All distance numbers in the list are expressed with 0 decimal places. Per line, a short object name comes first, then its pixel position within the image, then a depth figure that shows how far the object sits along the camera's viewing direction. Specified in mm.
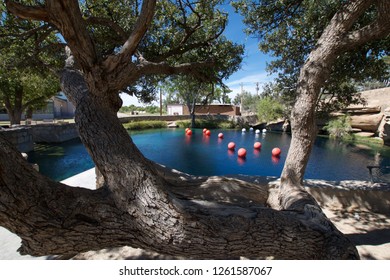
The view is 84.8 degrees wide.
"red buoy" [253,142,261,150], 17344
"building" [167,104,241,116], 43656
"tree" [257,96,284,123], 29141
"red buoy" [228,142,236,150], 17000
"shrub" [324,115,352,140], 21531
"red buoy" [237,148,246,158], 14714
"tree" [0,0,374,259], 1517
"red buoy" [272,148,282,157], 14702
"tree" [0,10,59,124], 5199
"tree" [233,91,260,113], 56272
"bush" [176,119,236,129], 32812
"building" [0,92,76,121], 31750
